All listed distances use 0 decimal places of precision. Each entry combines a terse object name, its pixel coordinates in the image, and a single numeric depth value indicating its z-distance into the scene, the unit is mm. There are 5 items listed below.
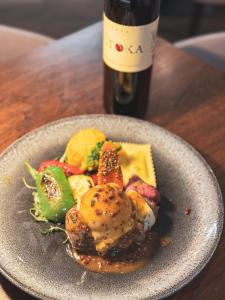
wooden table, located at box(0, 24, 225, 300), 1181
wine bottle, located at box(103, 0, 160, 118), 970
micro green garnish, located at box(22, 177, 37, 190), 971
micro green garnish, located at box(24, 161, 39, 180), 989
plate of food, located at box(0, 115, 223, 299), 802
